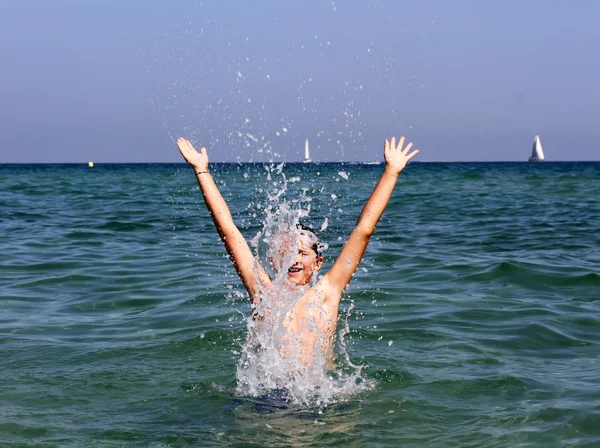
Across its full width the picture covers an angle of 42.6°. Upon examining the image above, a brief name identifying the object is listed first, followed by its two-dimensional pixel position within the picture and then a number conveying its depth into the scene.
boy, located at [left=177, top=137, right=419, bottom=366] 4.56
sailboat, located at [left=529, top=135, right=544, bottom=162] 120.00
